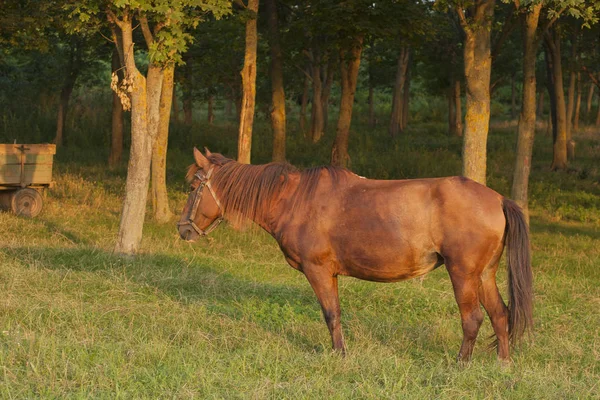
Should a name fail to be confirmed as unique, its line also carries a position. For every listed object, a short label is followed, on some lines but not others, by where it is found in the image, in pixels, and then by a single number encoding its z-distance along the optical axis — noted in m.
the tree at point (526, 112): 16.52
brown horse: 7.20
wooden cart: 17.55
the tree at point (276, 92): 23.05
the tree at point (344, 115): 23.18
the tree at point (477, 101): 13.97
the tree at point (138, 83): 12.55
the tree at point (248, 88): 17.61
